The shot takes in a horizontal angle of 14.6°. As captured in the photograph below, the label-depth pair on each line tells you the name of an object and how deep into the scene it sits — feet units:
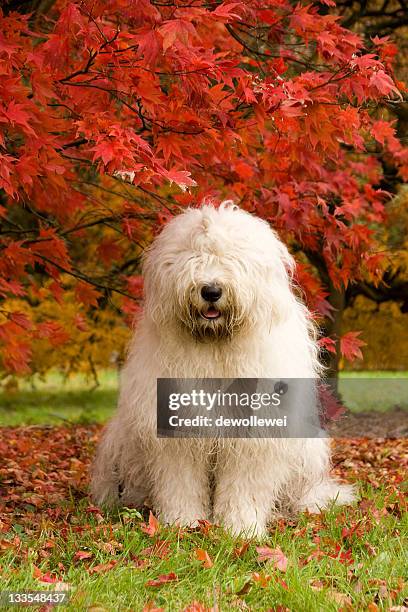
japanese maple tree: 24.30
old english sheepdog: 24.00
